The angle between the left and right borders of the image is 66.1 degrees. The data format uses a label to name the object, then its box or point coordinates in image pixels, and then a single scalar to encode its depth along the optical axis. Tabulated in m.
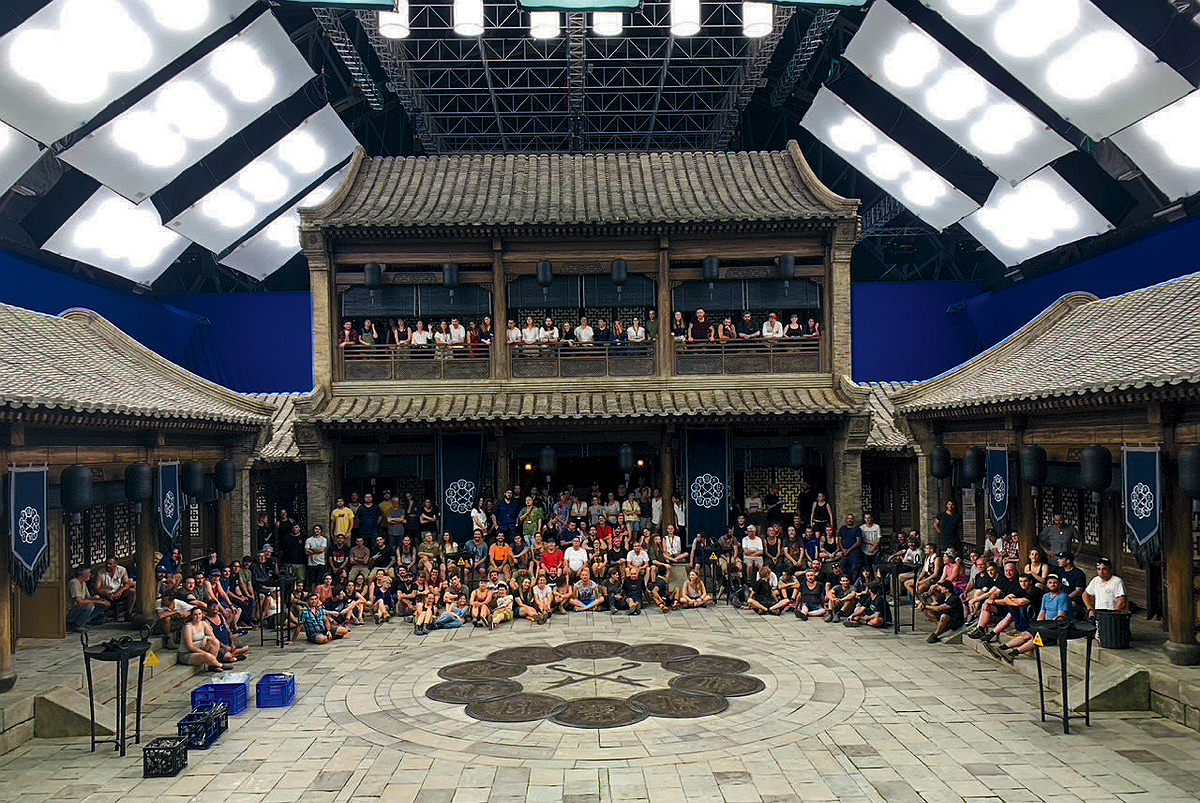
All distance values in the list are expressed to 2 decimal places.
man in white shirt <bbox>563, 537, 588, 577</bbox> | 17.44
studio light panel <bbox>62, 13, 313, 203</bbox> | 21.36
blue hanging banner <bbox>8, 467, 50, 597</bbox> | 10.81
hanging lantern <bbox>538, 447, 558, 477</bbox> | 19.55
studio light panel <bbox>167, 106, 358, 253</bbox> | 25.89
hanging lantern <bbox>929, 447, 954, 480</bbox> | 16.95
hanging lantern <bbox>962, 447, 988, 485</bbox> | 15.75
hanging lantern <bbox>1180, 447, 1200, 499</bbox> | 10.50
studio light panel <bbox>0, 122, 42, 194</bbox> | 19.00
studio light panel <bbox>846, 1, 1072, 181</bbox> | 21.81
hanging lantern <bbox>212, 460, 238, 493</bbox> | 16.25
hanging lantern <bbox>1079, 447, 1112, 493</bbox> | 12.59
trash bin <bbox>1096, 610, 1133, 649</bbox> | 11.65
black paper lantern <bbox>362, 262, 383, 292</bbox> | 20.56
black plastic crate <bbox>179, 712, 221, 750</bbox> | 9.72
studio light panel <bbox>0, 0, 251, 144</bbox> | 17.52
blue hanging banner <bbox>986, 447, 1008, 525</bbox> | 14.92
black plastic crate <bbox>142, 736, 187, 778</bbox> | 9.04
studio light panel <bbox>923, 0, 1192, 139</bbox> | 18.06
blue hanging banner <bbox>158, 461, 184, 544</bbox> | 14.34
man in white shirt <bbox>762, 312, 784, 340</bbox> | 20.70
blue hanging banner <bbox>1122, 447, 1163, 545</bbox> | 11.18
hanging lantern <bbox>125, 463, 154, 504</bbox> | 13.52
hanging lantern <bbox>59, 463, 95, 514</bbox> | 12.23
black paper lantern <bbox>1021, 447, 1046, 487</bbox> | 13.95
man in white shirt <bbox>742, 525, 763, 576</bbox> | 17.64
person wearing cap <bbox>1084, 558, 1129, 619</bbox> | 11.73
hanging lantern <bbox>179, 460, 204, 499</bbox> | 15.02
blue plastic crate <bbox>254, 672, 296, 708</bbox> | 11.27
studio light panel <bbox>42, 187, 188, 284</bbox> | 23.50
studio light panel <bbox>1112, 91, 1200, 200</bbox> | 19.22
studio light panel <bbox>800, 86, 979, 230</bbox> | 25.84
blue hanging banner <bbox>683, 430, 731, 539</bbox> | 20.20
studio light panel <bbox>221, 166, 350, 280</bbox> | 29.69
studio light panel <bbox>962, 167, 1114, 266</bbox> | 23.55
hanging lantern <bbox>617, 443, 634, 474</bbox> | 19.58
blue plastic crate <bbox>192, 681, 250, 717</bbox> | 10.98
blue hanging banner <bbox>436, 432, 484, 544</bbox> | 20.23
